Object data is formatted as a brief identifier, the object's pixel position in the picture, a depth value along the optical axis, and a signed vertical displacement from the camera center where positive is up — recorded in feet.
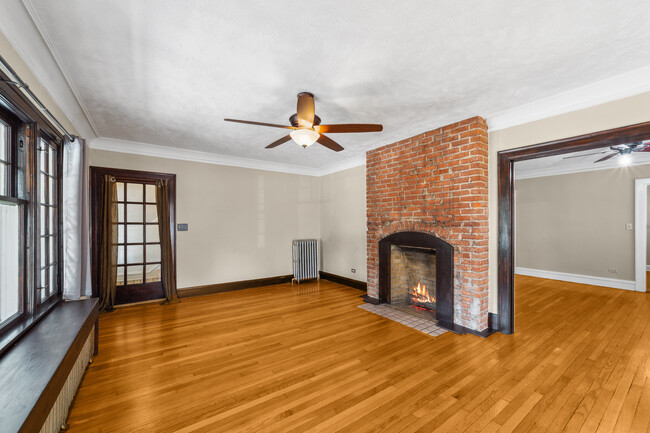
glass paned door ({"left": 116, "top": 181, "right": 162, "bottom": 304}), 14.75 -1.44
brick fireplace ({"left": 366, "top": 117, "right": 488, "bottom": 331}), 10.57 +0.58
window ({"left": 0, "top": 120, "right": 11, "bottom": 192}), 6.49 +1.38
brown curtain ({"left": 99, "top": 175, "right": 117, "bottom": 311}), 13.64 -1.56
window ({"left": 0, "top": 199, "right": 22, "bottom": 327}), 6.68 -1.05
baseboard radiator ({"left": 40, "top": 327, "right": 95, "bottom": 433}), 5.28 -4.02
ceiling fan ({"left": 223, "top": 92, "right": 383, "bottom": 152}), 8.21 +2.69
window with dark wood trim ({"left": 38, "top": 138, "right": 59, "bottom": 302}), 8.64 -0.16
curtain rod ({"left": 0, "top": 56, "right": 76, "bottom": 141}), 5.30 +2.81
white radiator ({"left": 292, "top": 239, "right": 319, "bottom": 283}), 19.06 -3.09
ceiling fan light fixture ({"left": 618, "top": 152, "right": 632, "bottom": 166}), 15.02 +3.02
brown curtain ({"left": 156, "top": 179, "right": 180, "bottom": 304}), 15.08 -1.55
